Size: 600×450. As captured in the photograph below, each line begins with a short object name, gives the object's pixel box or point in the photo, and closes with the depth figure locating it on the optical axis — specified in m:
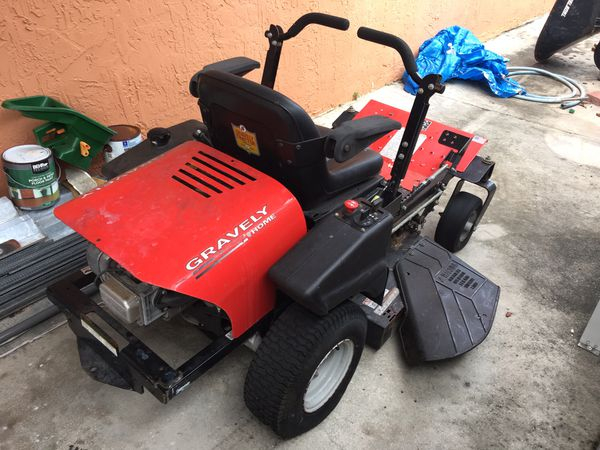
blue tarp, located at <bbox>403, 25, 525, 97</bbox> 5.91
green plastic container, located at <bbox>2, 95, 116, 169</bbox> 2.69
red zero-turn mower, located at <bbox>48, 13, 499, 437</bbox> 1.80
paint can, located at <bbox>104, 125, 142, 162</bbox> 3.11
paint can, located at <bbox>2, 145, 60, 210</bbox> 2.65
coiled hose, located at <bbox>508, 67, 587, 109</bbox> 5.82
